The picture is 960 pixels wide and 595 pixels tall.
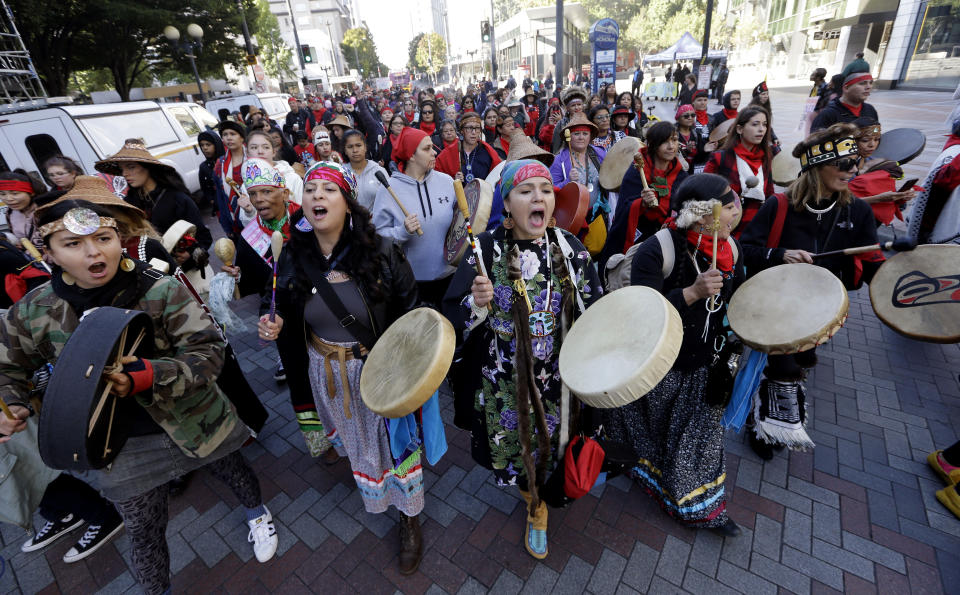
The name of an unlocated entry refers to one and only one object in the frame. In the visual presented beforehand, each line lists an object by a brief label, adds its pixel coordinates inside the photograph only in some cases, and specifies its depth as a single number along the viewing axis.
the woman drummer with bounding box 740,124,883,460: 2.85
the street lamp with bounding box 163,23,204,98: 16.09
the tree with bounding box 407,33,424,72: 118.25
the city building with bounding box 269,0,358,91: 63.15
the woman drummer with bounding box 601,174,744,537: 2.36
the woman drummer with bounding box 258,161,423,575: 2.49
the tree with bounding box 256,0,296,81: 41.21
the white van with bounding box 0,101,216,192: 8.33
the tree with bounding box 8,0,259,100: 15.91
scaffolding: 12.16
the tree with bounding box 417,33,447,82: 96.94
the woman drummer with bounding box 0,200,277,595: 1.92
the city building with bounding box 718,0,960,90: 21.25
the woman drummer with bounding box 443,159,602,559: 2.30
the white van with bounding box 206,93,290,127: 16.33
